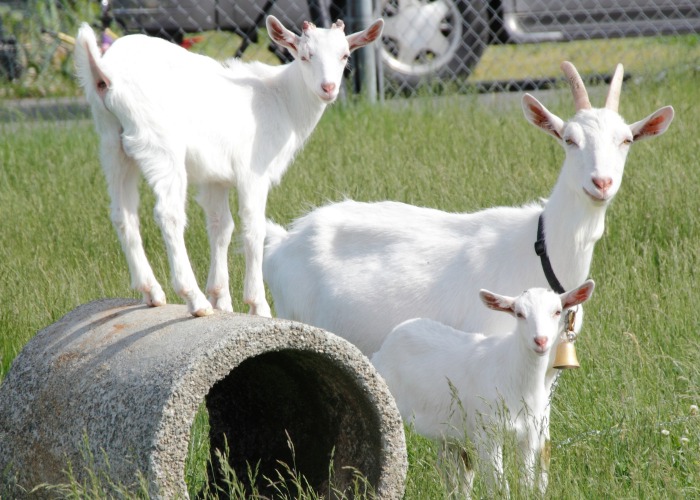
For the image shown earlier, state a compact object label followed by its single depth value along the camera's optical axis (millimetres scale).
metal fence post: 18672
